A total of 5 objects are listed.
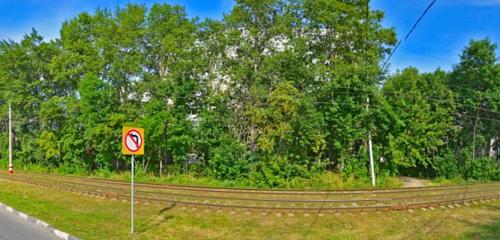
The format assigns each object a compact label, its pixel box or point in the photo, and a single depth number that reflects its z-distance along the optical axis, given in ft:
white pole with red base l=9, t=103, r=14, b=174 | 101.04
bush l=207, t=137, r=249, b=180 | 76.84
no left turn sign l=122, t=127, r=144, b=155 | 30.42
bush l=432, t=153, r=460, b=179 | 93.66
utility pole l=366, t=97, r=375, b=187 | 78.21
